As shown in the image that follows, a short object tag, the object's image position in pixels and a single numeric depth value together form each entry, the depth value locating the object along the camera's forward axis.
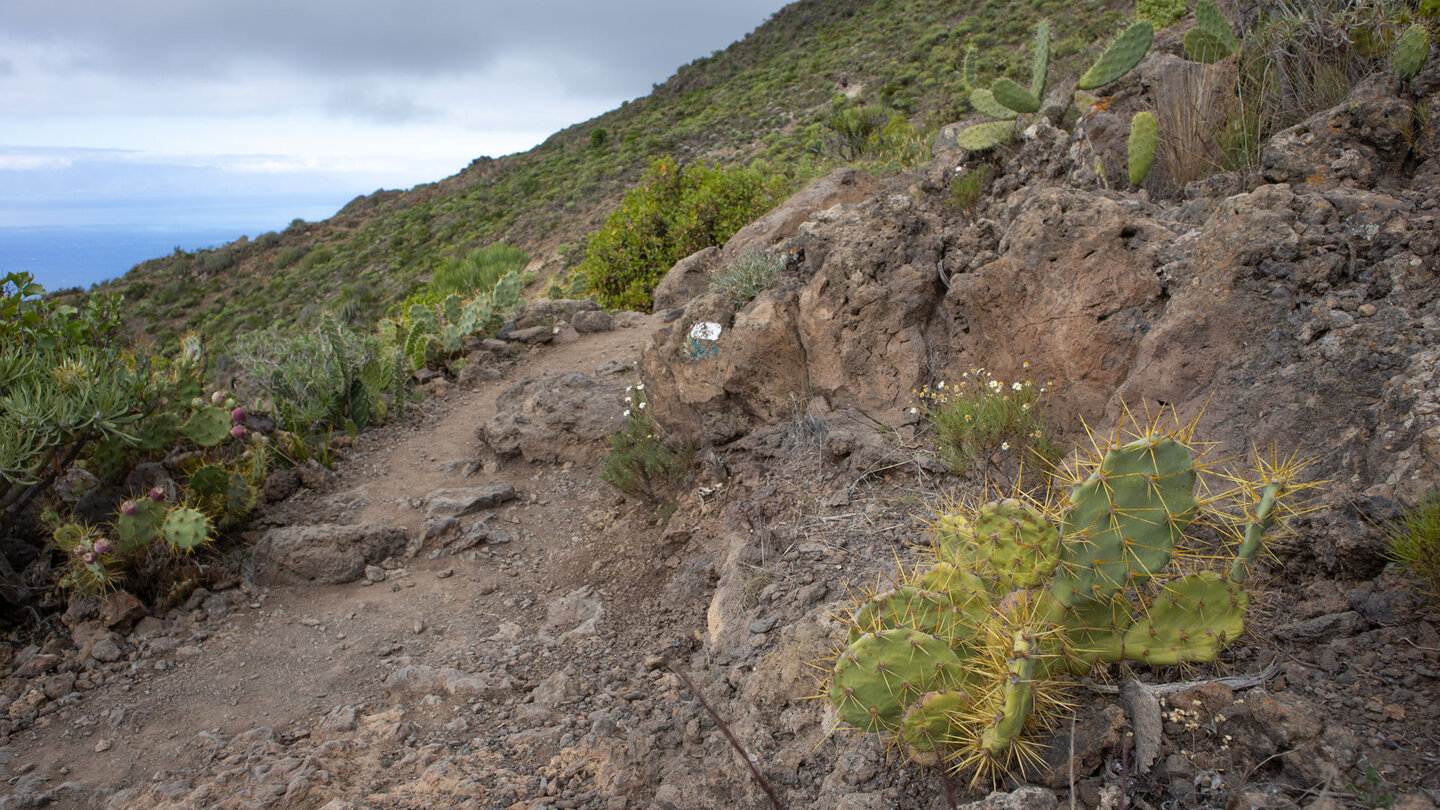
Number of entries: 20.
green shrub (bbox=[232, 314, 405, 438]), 6.85
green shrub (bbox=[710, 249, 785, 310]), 5.06
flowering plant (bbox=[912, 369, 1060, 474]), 3.59
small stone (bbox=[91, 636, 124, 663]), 4.28
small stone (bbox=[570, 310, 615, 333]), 9.02
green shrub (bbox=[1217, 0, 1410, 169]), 4.30
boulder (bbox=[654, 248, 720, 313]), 8.18
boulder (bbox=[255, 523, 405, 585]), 4.99
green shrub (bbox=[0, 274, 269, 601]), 4.50
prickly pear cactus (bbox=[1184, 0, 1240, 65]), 5.04
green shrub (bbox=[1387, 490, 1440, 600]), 2.06
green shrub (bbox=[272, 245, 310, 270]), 32.98
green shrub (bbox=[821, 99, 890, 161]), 13.39
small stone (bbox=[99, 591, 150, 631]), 4.50
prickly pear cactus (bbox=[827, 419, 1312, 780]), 1.99
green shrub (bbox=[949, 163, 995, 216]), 5.68
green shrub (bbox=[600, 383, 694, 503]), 5.13
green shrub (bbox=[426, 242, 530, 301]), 15.09
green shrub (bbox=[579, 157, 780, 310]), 9.95
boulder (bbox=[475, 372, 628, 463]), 6.17
